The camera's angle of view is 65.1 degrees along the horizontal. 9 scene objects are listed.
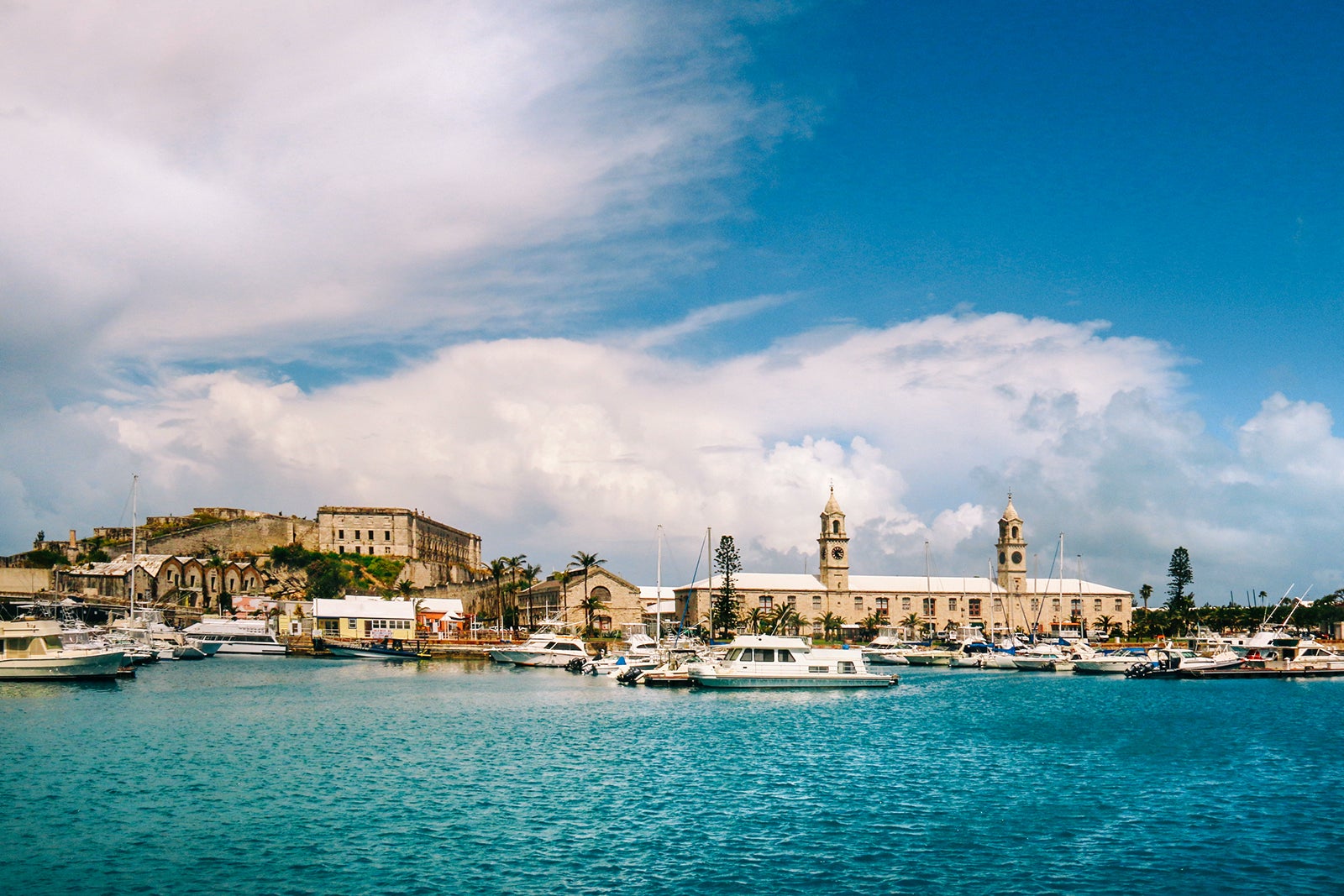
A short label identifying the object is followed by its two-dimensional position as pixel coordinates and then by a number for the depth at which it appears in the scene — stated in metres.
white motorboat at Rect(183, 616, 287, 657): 103.12
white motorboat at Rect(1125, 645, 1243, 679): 83.50
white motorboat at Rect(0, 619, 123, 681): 62.25
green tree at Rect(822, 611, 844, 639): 140.38
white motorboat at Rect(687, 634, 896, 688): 64.62
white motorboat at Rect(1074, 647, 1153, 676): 92.62
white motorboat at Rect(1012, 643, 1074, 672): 97.31
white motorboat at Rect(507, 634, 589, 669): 90.19
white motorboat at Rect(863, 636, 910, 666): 110.12
